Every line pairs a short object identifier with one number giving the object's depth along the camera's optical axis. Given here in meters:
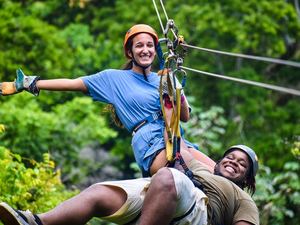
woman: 11.43
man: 10.14
